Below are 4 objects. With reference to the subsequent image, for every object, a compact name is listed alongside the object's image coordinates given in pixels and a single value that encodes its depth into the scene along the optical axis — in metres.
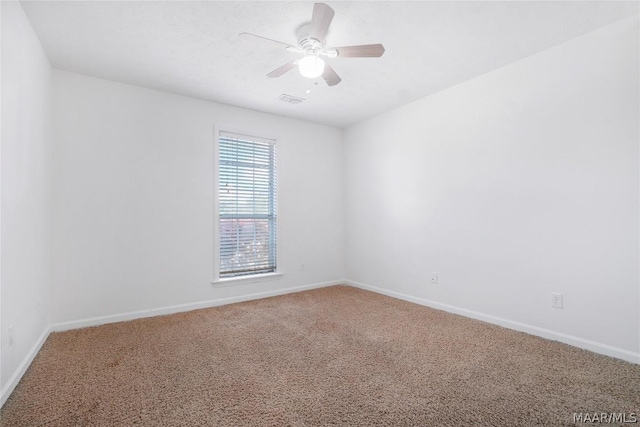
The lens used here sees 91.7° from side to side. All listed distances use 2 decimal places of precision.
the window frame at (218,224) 3.92
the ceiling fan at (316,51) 2.19
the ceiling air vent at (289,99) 3.79
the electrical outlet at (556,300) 2.69
